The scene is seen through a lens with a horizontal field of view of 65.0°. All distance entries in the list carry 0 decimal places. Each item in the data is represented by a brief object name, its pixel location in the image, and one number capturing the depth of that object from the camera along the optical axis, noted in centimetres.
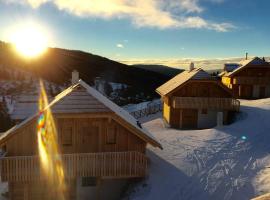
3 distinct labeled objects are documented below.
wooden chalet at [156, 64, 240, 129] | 2226
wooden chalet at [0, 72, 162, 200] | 1162
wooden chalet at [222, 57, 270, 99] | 3216
